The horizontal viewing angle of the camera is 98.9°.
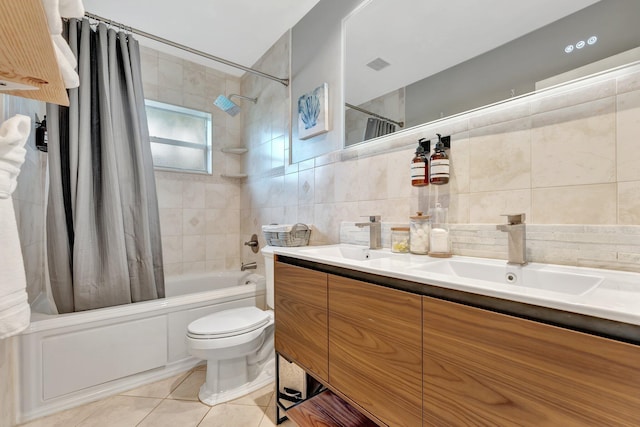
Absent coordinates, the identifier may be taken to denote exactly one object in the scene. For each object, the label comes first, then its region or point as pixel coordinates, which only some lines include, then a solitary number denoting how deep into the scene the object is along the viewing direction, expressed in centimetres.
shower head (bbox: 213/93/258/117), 231
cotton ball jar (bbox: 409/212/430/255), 120
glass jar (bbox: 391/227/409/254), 130
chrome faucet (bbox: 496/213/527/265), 89
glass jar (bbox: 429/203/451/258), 112
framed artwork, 188
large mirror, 89
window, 267
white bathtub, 142
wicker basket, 184
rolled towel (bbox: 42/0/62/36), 58
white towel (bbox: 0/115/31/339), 73
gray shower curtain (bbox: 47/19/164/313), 163
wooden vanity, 48
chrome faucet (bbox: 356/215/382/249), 142
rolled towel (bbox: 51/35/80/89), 76
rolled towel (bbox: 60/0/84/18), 70
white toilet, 148
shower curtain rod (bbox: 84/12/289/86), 170
